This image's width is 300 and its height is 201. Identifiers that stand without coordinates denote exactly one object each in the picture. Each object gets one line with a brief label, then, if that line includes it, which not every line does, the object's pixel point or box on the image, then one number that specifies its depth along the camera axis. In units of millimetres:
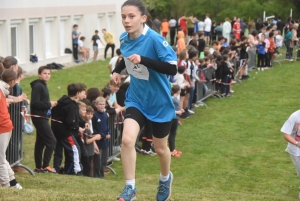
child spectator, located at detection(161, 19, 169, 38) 44094
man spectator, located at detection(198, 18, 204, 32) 43562
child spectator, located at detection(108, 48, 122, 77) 18716
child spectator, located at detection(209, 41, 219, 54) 24744
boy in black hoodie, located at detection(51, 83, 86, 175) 10570
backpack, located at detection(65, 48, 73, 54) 32438
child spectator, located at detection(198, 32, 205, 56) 27647
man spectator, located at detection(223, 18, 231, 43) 41566
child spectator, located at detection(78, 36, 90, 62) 33656
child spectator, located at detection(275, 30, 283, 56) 35050
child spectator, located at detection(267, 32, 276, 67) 30703
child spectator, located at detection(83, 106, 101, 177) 11109
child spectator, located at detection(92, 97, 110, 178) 11477
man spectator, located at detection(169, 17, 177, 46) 45381
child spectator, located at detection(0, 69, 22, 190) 8680
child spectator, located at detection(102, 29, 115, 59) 34656
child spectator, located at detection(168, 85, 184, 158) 13953
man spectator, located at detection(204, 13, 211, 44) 43031
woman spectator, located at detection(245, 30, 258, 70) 28895
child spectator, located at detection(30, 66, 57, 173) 10672
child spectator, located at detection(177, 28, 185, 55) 27562
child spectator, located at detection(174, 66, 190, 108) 16750
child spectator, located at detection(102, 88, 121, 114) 12551
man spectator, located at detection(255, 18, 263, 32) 45188
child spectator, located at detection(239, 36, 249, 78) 26297
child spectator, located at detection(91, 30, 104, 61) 33812
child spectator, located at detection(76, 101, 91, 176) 10969
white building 27359
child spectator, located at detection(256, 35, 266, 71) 29531
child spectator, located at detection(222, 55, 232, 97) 22156
